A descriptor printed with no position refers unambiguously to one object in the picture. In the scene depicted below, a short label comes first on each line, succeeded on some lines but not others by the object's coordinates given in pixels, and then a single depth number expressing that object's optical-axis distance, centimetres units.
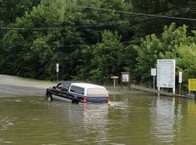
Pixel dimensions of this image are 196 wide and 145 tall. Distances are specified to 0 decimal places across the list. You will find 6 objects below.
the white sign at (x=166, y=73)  4519
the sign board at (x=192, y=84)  4219
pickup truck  2960
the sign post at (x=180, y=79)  4352
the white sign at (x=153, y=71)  4734
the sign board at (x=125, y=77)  5397
